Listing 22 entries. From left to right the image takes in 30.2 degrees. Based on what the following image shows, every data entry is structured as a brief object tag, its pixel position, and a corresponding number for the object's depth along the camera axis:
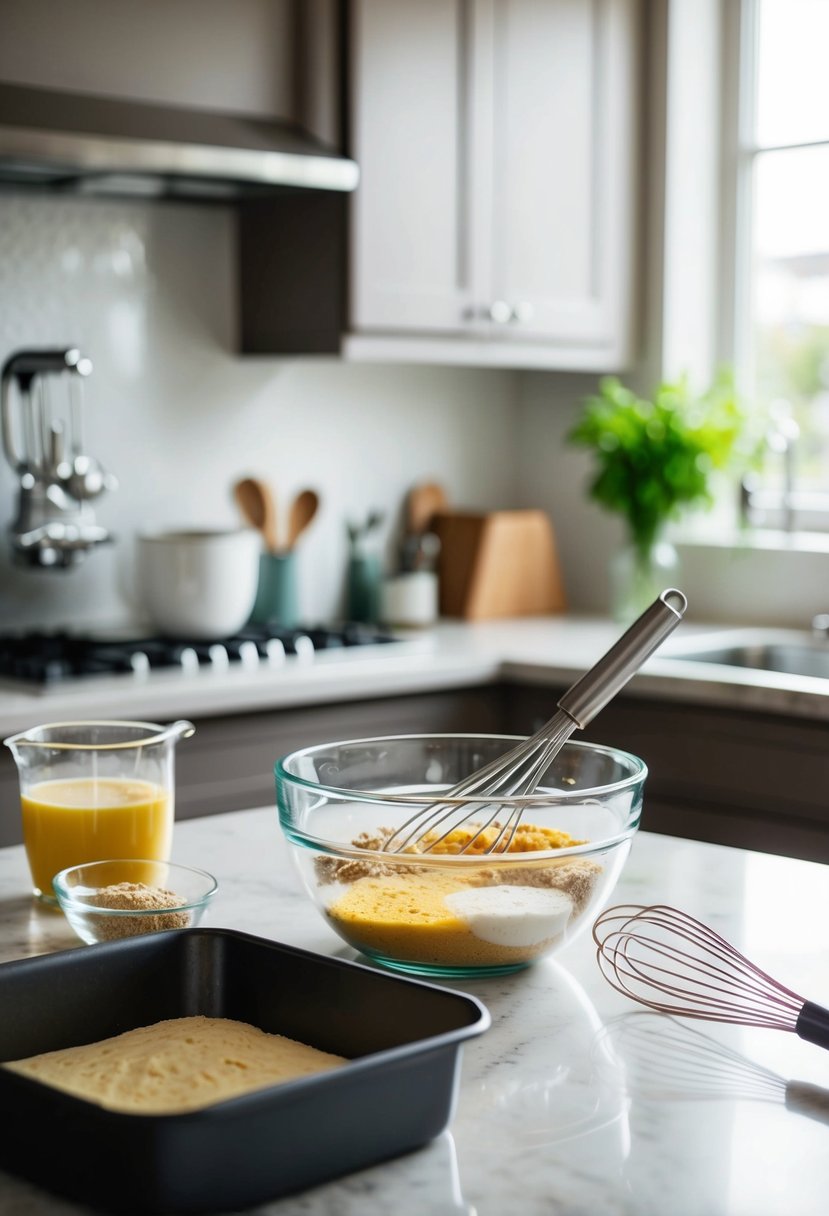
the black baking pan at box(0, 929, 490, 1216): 0.70
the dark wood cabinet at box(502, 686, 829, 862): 2.42
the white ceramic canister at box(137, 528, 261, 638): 2.75
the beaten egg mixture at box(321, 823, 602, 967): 1.01
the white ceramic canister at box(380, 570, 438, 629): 3.20
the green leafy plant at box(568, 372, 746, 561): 3.03
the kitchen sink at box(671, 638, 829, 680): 2.96
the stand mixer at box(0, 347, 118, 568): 2.61
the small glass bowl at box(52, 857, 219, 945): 1.05
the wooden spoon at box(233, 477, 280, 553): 3.11
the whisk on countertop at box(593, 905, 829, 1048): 0.97
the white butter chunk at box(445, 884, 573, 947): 1.01
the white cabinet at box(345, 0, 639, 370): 2.81
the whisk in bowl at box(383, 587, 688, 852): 1.05
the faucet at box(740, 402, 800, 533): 3.11
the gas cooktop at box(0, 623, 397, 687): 2.43
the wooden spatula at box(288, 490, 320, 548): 3.12
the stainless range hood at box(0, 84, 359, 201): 2.30
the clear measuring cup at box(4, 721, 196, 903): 1.24
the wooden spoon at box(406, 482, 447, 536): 3.46
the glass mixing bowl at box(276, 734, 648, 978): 1.01
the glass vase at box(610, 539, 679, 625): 3.09
